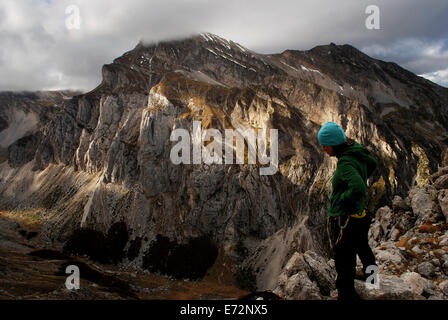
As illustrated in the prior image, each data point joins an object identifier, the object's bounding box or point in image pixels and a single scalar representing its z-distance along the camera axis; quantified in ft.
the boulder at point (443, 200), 63.31
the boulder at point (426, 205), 66.16
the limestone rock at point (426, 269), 42.82
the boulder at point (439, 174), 81.62
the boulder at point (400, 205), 82.53
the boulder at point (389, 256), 46.96
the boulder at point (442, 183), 72.90
